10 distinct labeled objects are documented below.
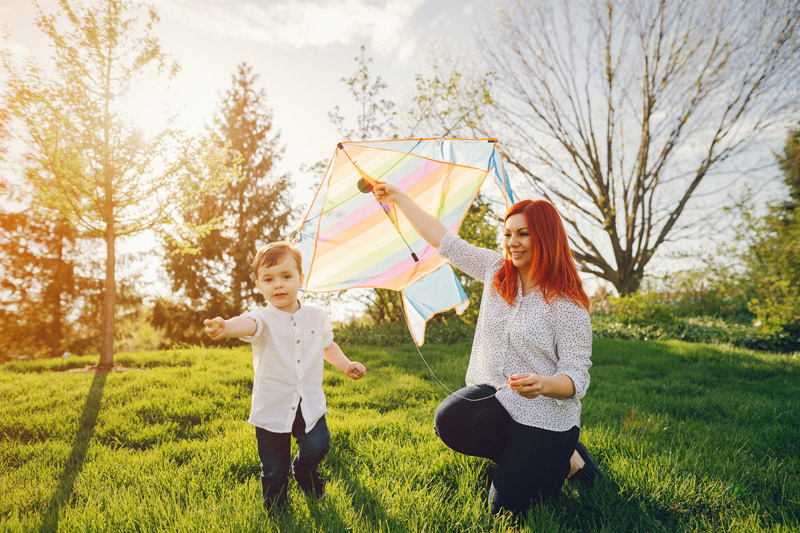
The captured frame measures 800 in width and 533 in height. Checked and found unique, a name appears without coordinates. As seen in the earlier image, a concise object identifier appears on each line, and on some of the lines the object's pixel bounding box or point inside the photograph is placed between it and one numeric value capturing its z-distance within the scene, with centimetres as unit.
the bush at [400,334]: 913
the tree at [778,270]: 841
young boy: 242
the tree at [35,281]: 1449
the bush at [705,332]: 880
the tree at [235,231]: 1722
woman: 233
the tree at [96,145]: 711
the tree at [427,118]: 950
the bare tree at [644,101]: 1209
